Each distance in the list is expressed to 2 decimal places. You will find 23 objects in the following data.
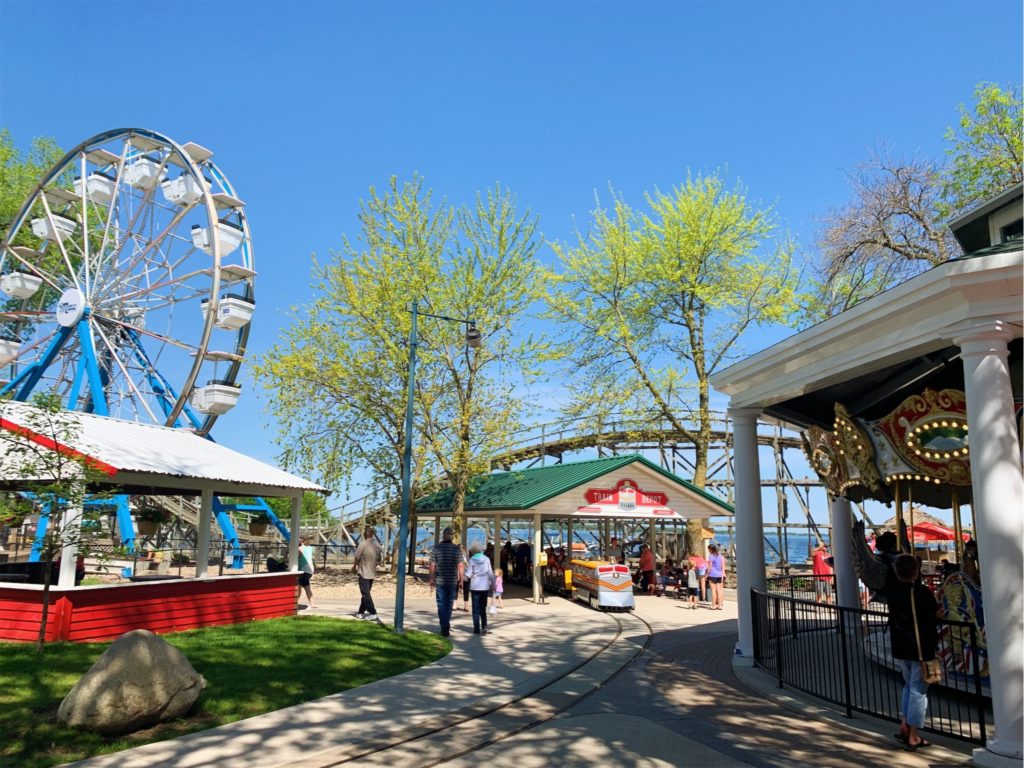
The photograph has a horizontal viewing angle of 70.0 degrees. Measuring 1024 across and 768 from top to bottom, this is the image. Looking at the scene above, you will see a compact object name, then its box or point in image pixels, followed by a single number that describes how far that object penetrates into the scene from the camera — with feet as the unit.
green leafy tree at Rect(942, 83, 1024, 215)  80.43
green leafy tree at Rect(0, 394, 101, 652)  32.55
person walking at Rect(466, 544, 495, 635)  43.45
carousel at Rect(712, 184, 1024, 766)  20.53
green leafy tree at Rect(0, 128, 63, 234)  114.73
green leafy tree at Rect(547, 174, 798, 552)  87.04
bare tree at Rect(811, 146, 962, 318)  78.18
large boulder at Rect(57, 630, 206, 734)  21.72
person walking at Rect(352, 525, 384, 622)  47.57
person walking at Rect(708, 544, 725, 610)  63.00
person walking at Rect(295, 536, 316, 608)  55.21
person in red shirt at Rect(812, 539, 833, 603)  57.71
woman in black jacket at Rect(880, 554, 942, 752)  21.18
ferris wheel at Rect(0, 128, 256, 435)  79.25
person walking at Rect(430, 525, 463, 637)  42.70
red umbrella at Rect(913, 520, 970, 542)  94.12
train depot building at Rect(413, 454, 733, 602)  66.85
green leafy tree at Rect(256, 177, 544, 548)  77.92
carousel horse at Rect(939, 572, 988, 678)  27.63
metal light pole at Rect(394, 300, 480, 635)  42.34
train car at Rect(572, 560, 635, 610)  58.59
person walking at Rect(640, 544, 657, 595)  75.05
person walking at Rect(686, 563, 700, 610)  64.23
